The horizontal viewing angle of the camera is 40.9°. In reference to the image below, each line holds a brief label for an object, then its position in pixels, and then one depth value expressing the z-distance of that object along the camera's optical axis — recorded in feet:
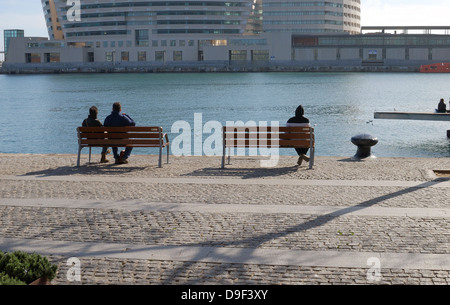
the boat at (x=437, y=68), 558.97
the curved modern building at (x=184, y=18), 579.07
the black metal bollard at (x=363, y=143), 54.03
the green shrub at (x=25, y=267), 19.47
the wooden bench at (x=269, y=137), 47.60
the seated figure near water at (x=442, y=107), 115.34
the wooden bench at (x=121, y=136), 48.80
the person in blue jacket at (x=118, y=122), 50.42
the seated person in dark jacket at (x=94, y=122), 51.16
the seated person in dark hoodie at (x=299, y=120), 51.47
